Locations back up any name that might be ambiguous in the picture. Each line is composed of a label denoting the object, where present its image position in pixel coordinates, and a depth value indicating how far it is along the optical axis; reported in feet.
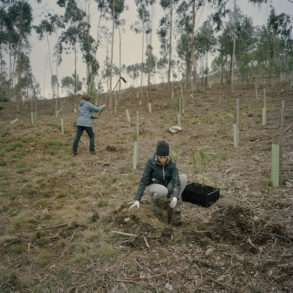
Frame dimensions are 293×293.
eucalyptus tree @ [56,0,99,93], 53.98
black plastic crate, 9.49
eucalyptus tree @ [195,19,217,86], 56.09
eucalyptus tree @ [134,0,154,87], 57.07
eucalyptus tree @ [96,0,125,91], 49.30
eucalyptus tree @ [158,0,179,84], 53.06
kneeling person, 8.61
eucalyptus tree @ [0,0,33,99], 54.16
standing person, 16.99
